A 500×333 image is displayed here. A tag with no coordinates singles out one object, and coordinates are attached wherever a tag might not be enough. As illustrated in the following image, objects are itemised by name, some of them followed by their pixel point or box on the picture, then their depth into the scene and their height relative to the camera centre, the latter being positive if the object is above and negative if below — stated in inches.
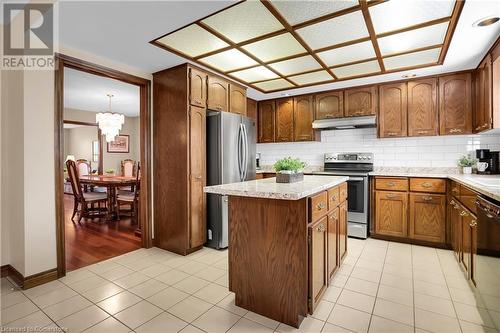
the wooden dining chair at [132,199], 181.3 -25.2
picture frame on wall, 308.6 +26.5
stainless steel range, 144.4 -23.3
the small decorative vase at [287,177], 84.4 -4.4
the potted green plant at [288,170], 84.7 -2.0
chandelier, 205.8 +35.8
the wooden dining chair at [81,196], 179.9 -22.9
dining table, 181.2 -12.8
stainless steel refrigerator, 128.7 +1.4
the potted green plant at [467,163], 135.3 -0.1
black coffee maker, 130.0 +1.1
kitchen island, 66.0 -23.3
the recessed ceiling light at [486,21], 80.9 +46.8
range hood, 152.0 +26.2
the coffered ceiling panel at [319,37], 78.2 +48.8
